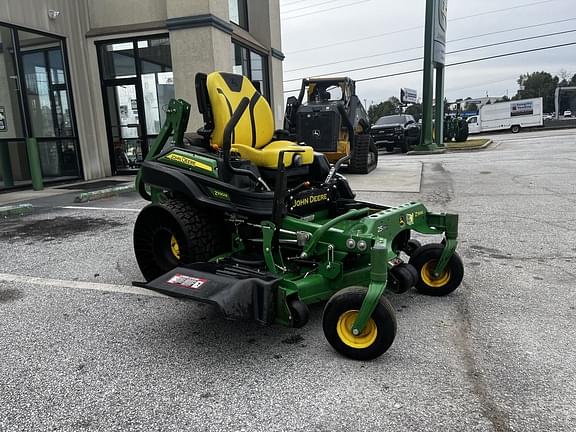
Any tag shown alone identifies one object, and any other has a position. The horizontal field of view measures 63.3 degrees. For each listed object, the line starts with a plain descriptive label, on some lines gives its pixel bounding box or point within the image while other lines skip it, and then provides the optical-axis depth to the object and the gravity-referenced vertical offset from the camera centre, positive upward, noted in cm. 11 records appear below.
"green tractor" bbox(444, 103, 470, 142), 2591 -82
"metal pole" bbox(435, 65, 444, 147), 2111 +57
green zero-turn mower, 286 -84
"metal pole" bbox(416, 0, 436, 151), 1877 +200
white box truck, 3275 -20
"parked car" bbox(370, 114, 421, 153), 2072 -72
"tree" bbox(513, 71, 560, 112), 8375 +459
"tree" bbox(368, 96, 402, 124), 8952 +188
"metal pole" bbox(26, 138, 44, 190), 1062 -72
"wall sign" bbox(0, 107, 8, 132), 1062 +28
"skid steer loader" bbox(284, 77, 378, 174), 1069 -3
